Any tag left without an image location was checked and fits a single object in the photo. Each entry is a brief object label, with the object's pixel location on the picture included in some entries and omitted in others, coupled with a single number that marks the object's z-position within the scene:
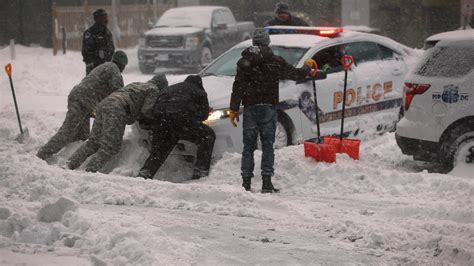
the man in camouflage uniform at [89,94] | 20.66
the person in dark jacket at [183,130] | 18.48
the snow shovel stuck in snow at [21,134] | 22.32
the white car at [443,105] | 17.91
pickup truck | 42.16
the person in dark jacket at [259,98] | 16.84
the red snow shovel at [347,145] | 18.62
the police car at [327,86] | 20.14
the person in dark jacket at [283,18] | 26.73
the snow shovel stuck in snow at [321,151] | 17.92
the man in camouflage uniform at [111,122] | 19.08
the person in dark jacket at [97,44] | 24.44
